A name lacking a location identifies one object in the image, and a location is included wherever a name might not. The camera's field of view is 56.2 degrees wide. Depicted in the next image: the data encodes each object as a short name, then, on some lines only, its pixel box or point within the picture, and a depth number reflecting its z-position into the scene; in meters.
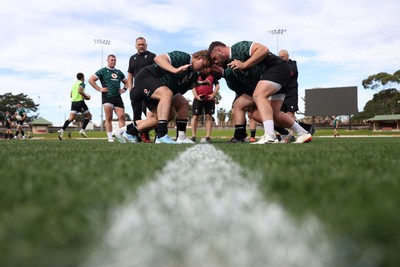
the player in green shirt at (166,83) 5.48
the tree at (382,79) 58.47
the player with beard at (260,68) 4.85
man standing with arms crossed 7.88
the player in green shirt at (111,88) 9.27
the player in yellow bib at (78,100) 11.45
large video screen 43.75
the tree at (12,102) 68.93
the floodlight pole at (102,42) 46.19
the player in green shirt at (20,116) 17.94
